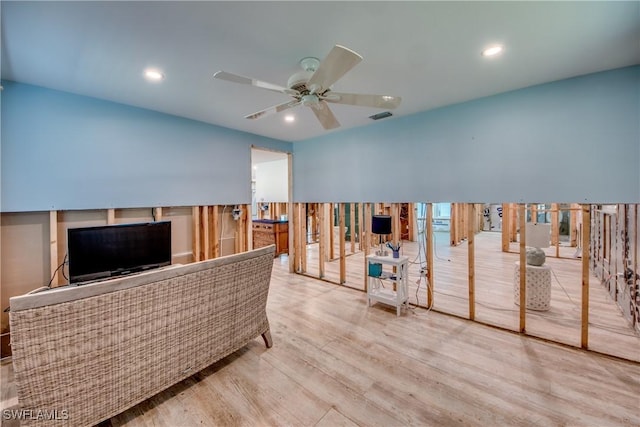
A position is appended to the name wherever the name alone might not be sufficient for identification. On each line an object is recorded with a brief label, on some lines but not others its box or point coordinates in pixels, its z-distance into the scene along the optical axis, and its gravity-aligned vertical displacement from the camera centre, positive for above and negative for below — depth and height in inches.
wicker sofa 52.1 -31.8
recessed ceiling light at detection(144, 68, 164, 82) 93.4 +52.6
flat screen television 97.2 -16.4
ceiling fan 60.7 +36.4
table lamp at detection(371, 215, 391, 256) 143.9 -8.9
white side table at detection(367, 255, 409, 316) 133.0 -38.5
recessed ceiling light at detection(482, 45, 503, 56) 79.7 +52.1
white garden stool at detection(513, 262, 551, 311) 131.9 -41.5
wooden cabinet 259.0 -25.3
